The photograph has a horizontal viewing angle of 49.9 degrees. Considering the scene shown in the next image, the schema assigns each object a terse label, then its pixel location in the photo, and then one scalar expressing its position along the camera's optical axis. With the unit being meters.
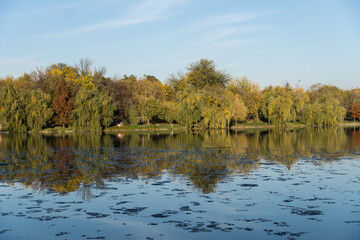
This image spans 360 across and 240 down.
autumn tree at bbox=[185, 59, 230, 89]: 85.75
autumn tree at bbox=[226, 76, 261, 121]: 75.00
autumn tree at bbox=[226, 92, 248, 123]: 65.75
